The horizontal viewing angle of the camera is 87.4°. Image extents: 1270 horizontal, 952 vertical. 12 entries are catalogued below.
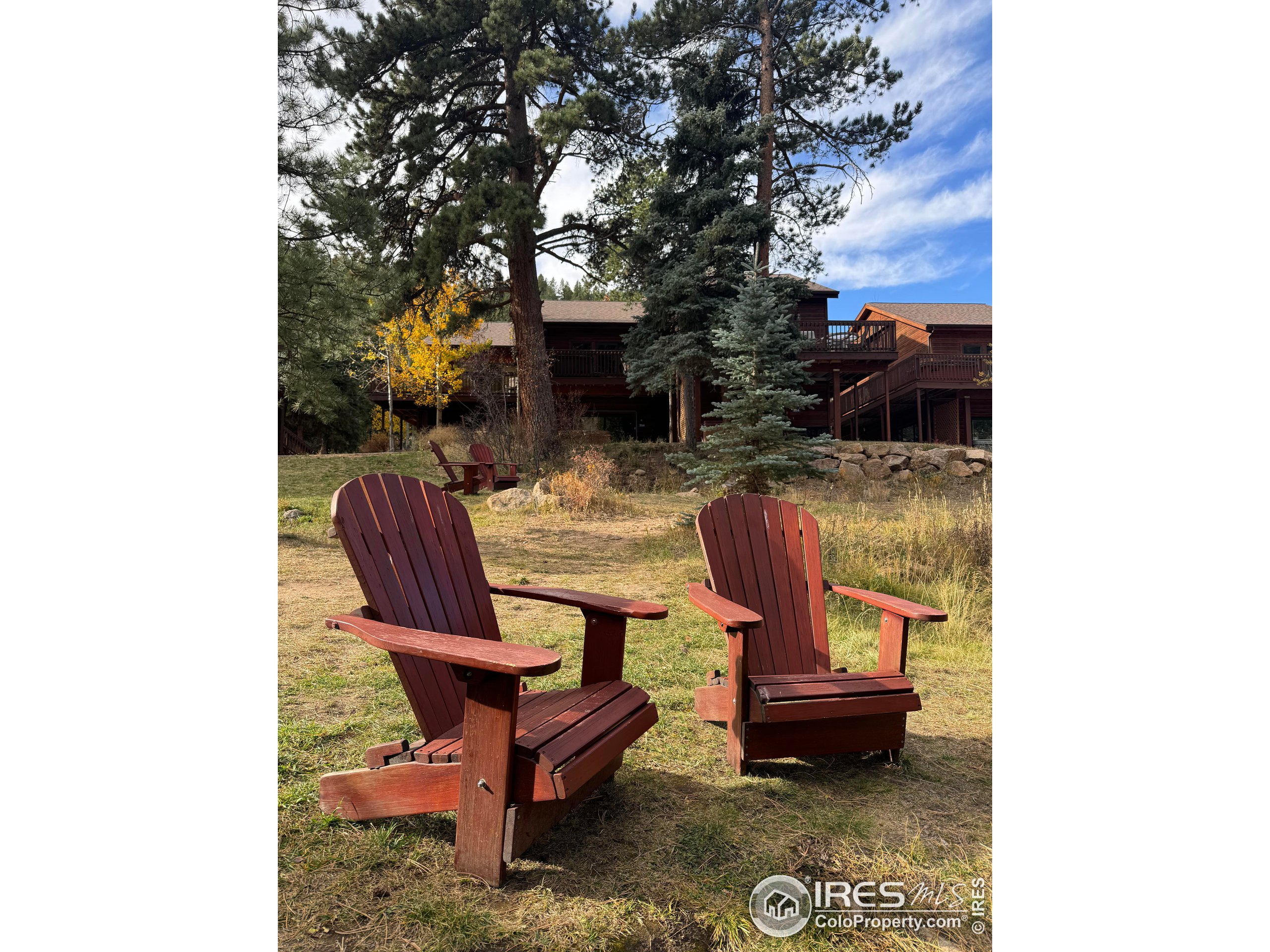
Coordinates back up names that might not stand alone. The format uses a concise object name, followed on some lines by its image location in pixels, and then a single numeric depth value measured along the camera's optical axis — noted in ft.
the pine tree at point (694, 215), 30.45
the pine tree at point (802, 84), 25.80
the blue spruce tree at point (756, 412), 20.56
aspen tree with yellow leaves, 40.50
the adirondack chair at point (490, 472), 27.48
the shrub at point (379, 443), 53.06
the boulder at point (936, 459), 35.63
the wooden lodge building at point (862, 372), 44.09
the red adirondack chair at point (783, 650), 6.39
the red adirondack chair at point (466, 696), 4.56
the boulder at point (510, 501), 25.48
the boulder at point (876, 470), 34.22
